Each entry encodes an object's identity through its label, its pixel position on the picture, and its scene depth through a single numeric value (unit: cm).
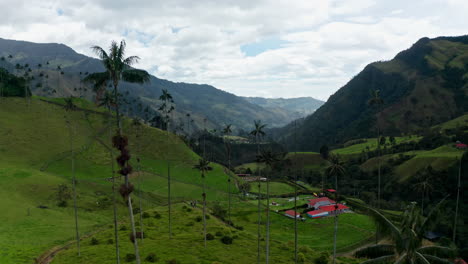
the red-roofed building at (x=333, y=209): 12131
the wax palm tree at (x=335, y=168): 6262
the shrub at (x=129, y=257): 5835
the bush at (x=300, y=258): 6636
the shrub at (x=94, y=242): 6881
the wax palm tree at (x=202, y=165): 8000
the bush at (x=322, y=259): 6711
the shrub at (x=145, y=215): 9391
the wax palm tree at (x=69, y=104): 17784
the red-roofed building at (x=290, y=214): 11920
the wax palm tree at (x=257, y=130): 8284
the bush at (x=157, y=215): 9435
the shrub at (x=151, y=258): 5850
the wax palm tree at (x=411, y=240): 2769
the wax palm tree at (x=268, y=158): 6394
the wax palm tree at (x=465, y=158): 15038
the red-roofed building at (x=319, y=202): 13312
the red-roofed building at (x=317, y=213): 11925
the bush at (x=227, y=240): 7406
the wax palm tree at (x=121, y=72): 3377
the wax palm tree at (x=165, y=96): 16676
